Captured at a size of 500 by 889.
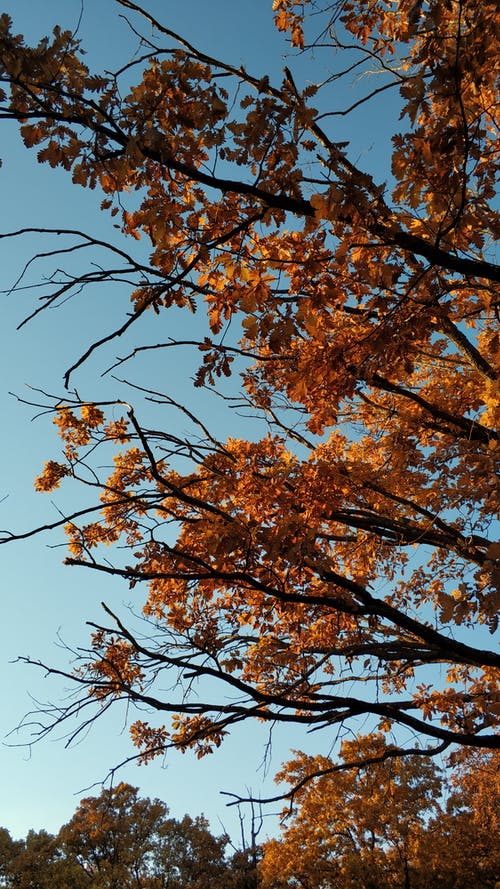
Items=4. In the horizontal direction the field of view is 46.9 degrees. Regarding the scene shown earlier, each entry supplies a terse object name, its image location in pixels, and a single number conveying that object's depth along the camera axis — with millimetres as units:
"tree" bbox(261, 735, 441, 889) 20641
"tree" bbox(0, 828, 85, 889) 28438
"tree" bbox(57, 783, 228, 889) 31797
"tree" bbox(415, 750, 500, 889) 20516
